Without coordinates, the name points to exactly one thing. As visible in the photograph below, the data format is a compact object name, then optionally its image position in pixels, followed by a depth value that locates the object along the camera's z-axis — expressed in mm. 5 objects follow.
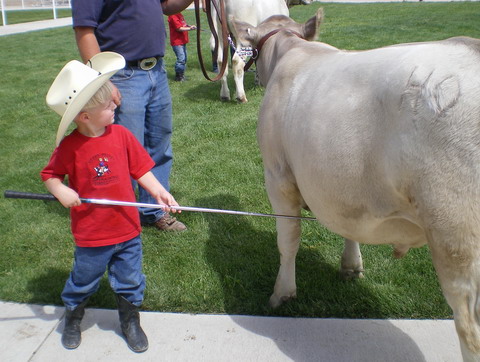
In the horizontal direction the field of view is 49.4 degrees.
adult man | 3512
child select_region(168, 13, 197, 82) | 10312
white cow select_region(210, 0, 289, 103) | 7875
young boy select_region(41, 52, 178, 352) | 2741
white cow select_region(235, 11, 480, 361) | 1893
